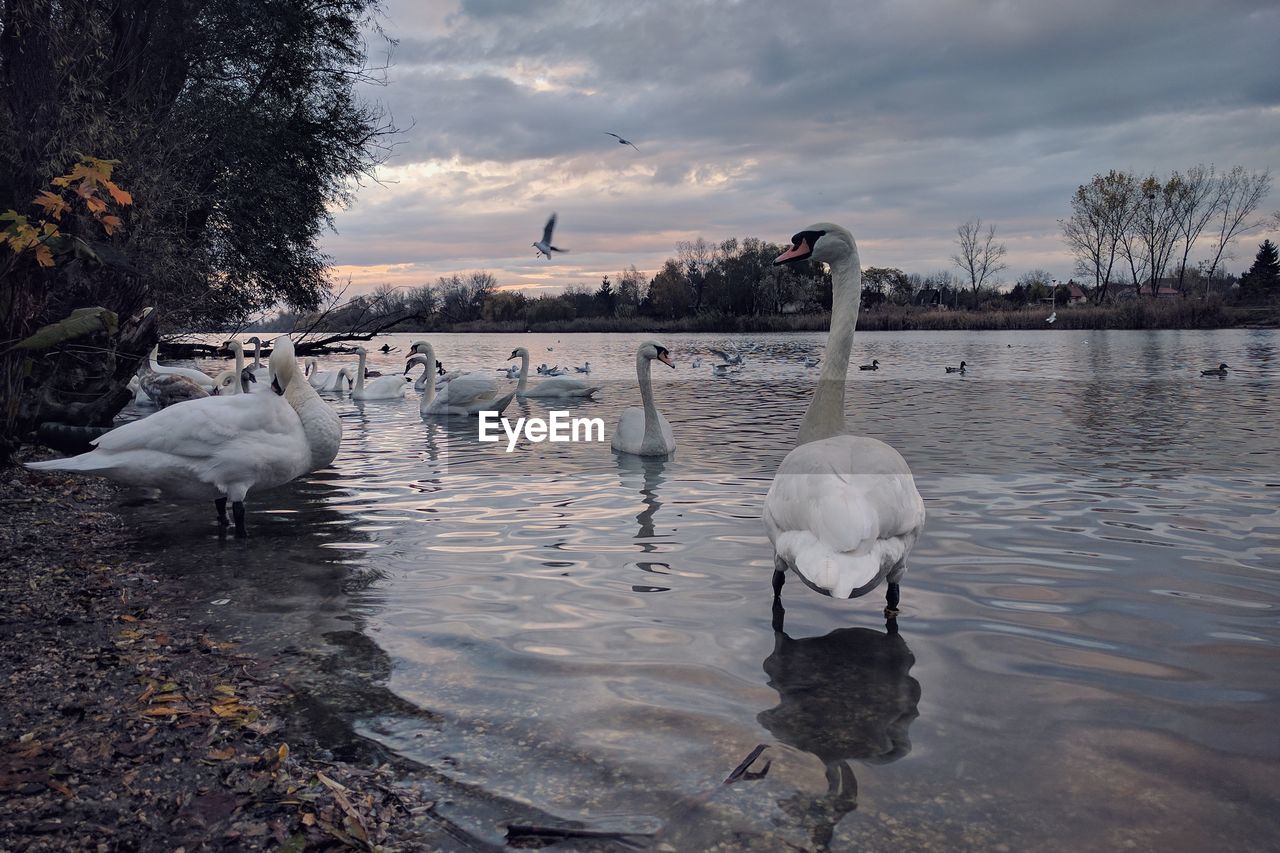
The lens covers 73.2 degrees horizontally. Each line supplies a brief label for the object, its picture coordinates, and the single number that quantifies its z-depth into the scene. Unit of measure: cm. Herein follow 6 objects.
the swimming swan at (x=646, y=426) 1138
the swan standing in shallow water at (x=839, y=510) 404
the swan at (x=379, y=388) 2280
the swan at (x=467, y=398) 1756
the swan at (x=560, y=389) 2047
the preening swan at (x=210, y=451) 655
